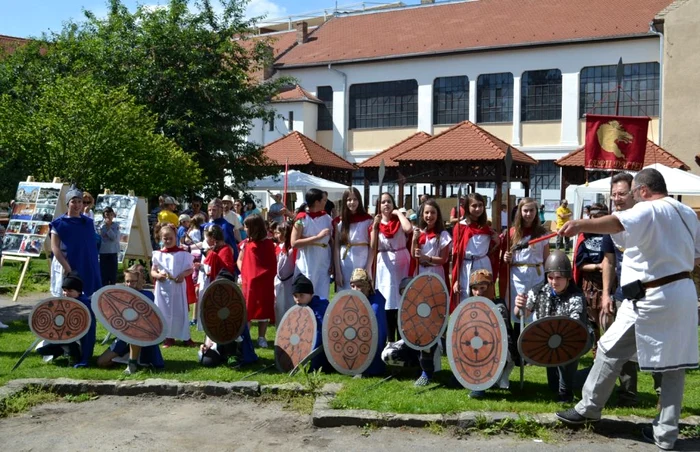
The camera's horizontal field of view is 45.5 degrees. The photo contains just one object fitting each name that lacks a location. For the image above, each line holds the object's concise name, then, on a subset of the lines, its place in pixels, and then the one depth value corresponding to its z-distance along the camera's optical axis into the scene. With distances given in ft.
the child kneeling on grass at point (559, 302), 22.54
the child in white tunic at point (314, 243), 30.25
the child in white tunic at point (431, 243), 28.37
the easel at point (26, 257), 45.28
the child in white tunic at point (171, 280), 30.91
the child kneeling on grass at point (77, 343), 27.30
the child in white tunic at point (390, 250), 29.19
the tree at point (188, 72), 81.51
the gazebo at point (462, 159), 81.20
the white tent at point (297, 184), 77.75
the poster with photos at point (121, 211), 51.21
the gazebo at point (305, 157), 93.86
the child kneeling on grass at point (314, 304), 26.00
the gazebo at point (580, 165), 86.53
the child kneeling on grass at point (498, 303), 23.43
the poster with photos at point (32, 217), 47.21
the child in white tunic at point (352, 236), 30.09
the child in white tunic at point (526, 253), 27.45
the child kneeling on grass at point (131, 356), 26.30
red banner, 32.60
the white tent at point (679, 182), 55.01
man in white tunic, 18.65
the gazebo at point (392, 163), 88.48
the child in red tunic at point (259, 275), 30.81
